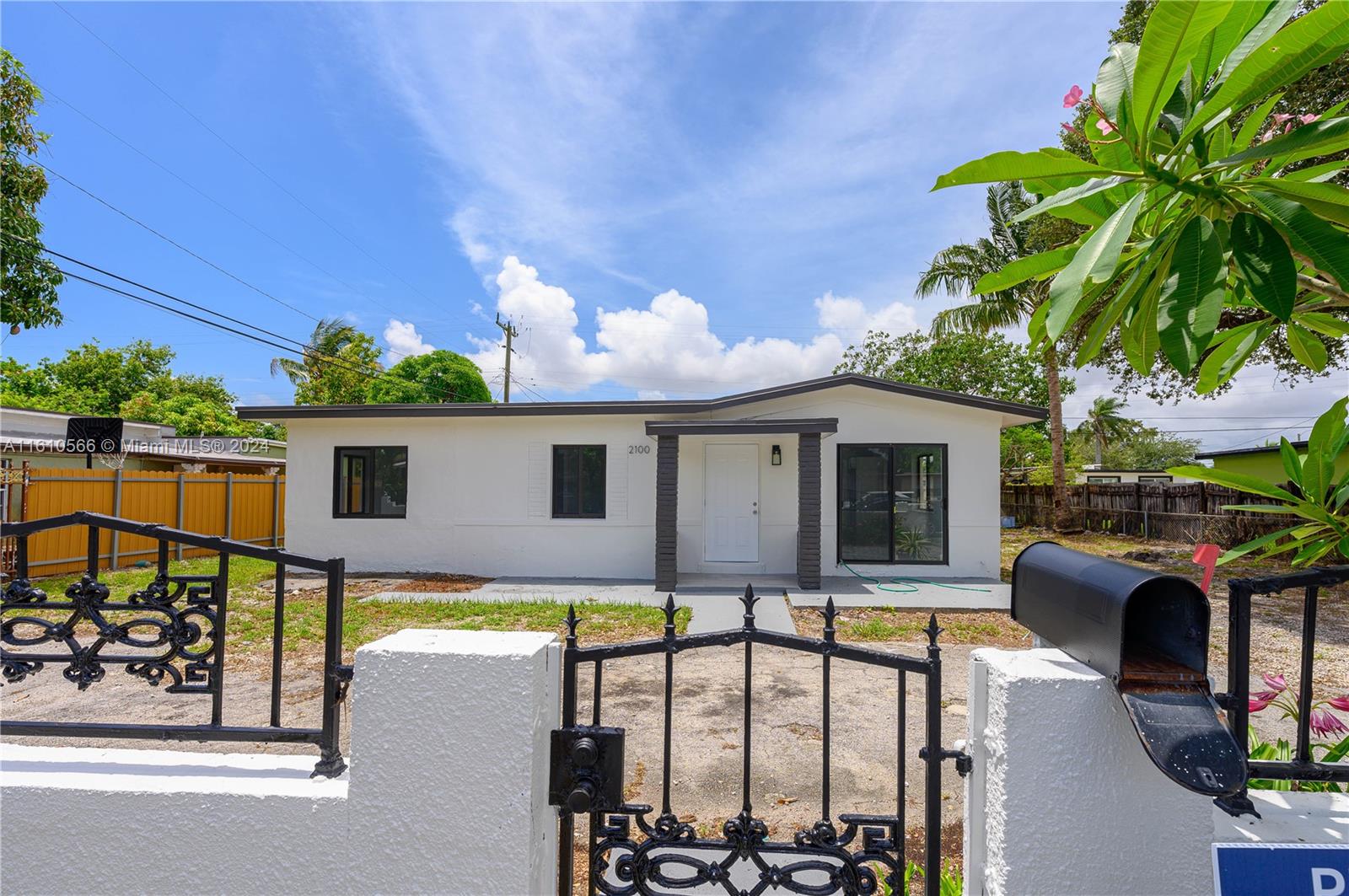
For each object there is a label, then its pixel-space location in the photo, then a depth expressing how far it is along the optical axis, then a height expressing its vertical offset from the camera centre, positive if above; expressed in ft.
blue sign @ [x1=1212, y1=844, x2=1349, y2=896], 4.02 -2.60
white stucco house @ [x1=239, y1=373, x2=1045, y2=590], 34.14 -0.75
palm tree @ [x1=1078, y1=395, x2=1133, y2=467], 141.08 +13.02
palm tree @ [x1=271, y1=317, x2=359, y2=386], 93.35 +19.92
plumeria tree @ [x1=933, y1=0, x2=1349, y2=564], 3.55 +1.99
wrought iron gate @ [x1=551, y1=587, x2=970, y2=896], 4.92 -2.95
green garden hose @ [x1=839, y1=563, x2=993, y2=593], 31.09 -5.85
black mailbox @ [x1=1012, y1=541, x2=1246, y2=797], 3.62 -1.21
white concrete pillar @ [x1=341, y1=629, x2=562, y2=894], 4.39 -2.17
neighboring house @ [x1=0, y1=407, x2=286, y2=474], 46.42 +1.32
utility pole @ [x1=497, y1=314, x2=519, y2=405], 94.38 +21.72
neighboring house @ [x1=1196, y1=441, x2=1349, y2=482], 50.78 +1.74
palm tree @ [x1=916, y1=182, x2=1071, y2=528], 53.01 +18.27
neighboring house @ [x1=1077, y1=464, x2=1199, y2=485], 95.25 +0.25
